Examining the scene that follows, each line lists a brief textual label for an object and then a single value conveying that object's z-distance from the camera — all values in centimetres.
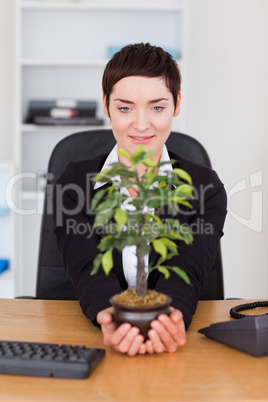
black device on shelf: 304
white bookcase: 317
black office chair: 170
